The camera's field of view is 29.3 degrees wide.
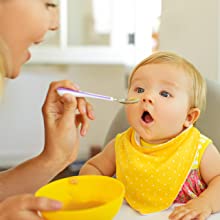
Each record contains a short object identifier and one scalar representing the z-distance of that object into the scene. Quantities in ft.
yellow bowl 2.56
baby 3.41
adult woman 2.33
